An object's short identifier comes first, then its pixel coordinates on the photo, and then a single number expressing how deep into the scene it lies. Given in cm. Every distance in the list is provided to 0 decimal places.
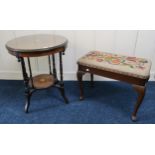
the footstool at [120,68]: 139
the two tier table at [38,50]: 135
